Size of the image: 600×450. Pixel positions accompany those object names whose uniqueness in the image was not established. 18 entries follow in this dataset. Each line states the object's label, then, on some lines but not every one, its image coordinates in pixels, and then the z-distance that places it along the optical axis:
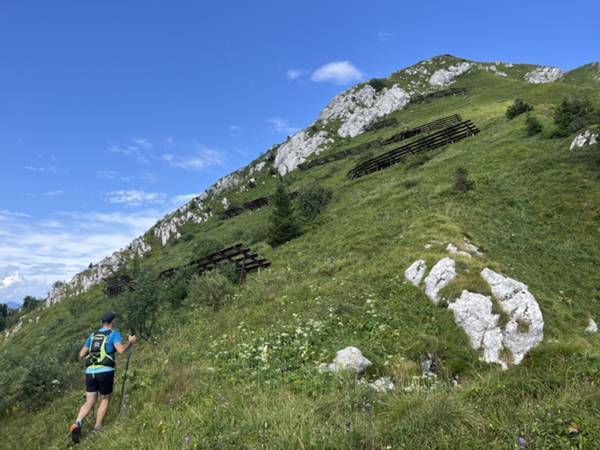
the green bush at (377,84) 95.66
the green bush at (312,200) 29.64
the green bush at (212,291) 17.00
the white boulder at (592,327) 11.15
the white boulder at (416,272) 12.46
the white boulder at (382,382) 6.36
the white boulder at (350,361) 8.13
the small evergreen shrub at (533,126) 29.92
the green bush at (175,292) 21.78
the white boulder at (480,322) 9.46
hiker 7.95
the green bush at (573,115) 26.06
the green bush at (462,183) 21.92
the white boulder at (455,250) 12.92
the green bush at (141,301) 15.59
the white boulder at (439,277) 11.53
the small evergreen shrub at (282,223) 26.17
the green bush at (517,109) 38.75
